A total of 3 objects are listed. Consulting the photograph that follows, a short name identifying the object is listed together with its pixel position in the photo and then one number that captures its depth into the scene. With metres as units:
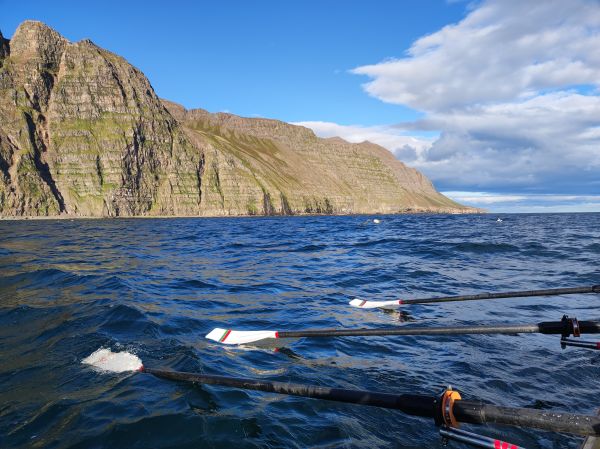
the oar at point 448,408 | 2.79
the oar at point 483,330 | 5.66
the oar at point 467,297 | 9.48
